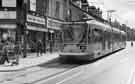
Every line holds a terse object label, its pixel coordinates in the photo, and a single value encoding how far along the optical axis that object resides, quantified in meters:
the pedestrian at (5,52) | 16.94
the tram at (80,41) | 17.64
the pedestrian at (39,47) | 23.62
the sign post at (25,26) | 22.13
